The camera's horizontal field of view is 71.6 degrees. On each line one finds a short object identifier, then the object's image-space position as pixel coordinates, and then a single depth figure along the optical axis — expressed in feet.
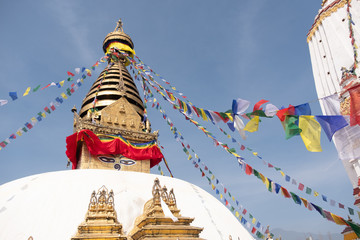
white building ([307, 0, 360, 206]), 44.83
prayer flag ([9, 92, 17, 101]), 24.82
